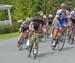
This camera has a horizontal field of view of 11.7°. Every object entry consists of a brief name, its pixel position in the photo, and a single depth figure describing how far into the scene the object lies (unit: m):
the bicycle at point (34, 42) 13.43
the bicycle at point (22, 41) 16.86
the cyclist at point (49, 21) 24.52
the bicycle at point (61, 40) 15.41
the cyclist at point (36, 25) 13.33
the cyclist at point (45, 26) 22.65
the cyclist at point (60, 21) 15.11
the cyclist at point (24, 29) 16.77
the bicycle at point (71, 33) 17.39
